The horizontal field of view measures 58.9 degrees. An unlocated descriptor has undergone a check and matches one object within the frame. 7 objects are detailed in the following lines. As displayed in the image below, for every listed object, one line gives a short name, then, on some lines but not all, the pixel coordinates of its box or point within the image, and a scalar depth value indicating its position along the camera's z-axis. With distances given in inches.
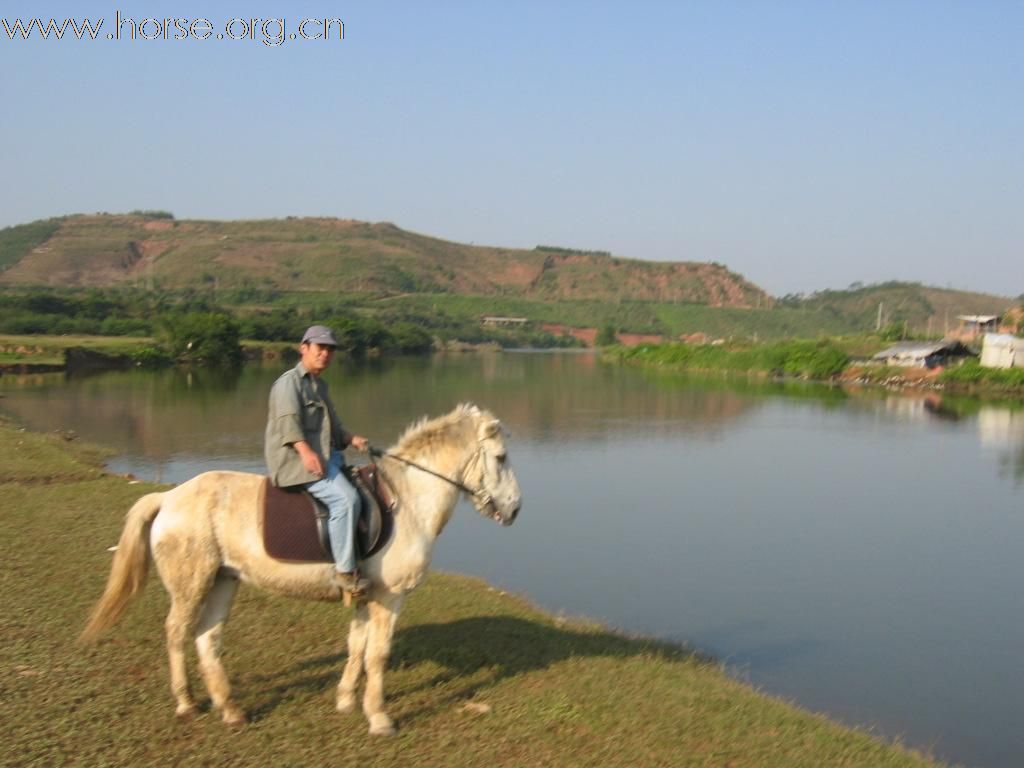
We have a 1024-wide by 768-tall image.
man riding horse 202.7
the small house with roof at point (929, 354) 2340.1
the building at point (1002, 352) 2161.2
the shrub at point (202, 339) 2391.7
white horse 205.6
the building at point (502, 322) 5284.0
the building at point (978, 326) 2815.0
